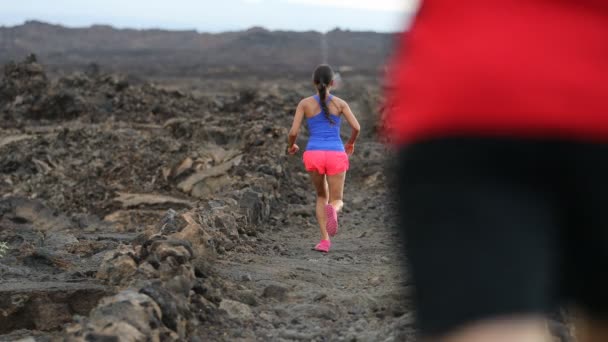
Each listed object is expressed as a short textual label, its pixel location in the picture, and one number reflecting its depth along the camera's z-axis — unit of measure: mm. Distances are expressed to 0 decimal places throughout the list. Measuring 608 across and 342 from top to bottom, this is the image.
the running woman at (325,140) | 12581
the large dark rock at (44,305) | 9969
